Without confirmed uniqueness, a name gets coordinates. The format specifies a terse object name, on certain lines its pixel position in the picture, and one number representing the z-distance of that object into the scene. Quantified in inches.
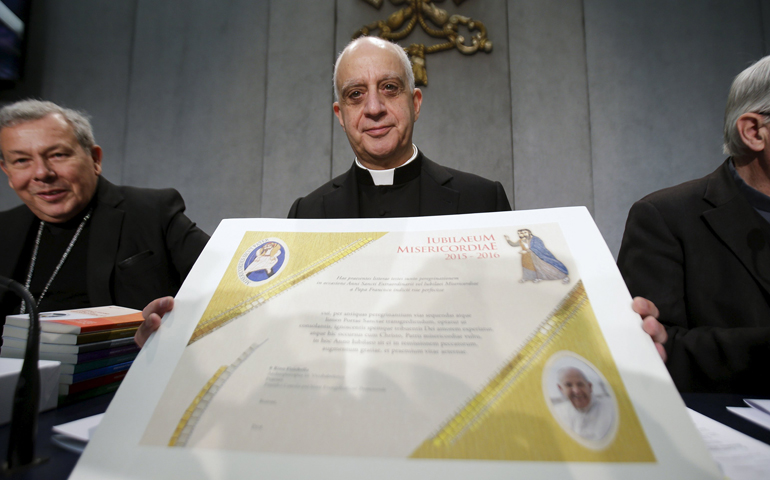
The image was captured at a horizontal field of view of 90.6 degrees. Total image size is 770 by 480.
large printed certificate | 14.8
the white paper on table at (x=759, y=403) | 24.2
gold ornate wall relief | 111.6
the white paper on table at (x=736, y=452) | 16.5
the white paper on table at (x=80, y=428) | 19.4
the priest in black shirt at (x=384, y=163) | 59.8
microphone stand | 16.9
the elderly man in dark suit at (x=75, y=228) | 59.9
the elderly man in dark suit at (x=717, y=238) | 43.1
